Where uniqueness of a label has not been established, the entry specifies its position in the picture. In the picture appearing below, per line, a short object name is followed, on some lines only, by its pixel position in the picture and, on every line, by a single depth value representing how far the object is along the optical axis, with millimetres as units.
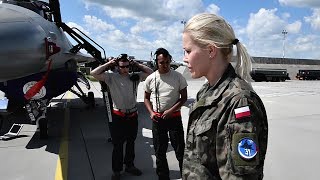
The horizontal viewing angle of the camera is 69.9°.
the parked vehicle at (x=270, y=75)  26834
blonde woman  992
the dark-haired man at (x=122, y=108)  3441
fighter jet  3650
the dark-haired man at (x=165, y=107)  3224
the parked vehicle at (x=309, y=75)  32193
